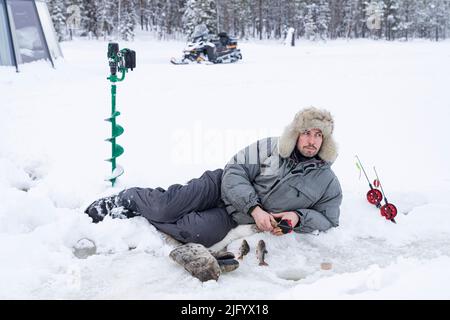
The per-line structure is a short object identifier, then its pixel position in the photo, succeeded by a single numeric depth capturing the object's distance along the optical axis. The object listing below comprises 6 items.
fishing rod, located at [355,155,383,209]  4.28
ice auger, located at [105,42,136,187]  4.52
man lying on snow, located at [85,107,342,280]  3.53
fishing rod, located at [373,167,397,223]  4.03
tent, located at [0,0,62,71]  11.06
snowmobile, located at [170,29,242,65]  17.34
